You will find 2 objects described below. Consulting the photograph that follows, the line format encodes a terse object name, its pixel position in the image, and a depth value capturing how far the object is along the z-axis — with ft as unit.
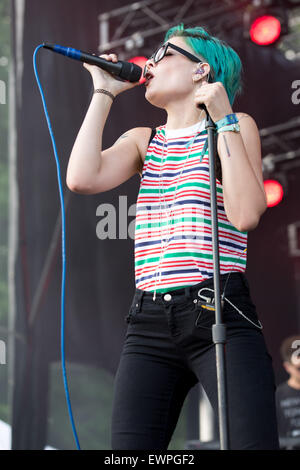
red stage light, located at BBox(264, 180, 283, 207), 18.42
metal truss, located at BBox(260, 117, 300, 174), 17.99
